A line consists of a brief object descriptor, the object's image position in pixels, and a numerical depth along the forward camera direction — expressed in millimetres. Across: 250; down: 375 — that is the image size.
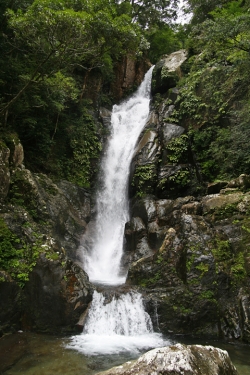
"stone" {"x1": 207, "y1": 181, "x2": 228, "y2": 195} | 12591
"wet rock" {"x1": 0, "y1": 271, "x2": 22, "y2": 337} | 7923
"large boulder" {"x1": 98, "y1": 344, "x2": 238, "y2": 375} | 3061
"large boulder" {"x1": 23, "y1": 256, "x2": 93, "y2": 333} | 8359
